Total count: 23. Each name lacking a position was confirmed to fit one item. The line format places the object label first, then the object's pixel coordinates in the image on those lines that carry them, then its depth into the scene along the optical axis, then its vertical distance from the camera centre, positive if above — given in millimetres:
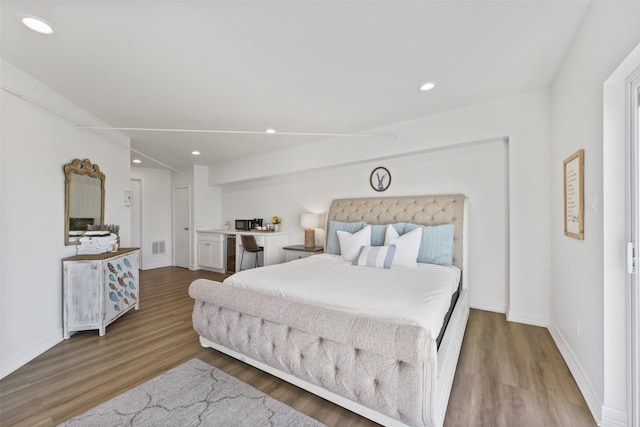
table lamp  4473 -204
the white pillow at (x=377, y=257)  2756 -460
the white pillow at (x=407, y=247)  2818 -371
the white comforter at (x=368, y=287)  1604 -566
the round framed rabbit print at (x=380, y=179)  3912 +535
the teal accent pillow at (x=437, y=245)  3023 -367
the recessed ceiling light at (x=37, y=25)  1618 +1212
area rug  1545 -1222
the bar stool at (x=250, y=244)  4852 -554
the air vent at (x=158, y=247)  6155 -774
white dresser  2617 -801
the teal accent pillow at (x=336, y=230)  3682 -226
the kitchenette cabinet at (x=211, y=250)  5605 -782
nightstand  4203 -604
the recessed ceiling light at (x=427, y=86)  2492 +1233
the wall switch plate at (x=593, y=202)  1623 +69
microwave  5609 -187
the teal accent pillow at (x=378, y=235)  3336 -271
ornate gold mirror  2721 +196
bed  1332 -765
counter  4895 -709
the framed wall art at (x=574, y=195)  1836 +137
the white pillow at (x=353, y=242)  3185 -348
